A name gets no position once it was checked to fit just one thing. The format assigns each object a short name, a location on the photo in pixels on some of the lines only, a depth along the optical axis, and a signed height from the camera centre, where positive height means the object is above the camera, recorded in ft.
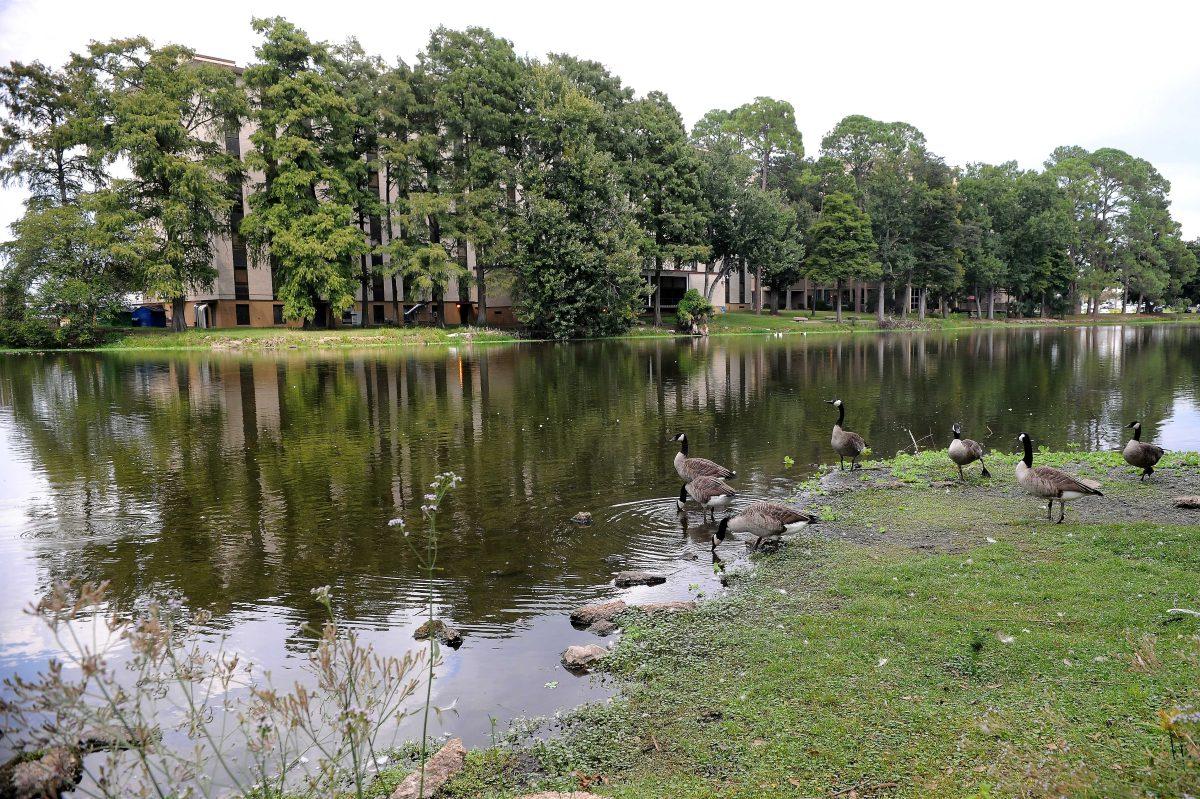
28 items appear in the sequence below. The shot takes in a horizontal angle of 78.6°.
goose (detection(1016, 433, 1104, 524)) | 34.32 -7.71
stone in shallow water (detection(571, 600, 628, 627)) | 27.78 -10.81
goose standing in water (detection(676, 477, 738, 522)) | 39.63 -8.97
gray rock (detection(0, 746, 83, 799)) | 14.01 -10.08
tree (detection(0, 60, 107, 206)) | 191.93 +54.97
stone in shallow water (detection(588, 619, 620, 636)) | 27.04 -11.01
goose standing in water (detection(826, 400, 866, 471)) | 50.80 -8.28
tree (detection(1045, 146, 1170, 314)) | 320.91 +49.75
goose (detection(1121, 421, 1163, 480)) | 41.78 -7.73
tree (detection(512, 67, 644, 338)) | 199.00 +27.58
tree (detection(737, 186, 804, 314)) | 237.66 +30.85
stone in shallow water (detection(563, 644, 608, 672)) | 24.18 -10.82
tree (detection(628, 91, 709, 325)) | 224.94 +44.45
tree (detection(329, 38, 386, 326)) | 203.00 +58.46
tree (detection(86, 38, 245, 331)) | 187.42 +48.65
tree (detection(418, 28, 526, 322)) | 201.26 +58.05
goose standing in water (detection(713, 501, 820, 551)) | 34.37 -9.17
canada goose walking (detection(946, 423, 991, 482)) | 44.57 -7.83
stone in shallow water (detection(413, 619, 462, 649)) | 26.37 -10.94
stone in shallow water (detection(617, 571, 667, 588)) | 31.91 -10.90
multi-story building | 226.38 +12.53
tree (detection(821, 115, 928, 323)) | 270.05 +44.40
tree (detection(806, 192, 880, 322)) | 258.57 +28.89
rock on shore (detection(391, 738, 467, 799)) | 17.03 -10.78
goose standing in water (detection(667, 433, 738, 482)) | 43.57 -8.45
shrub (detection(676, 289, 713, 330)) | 231.71 +6.08
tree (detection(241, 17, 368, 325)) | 193.26 +43.53
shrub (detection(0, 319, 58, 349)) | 191.42 +1.89
